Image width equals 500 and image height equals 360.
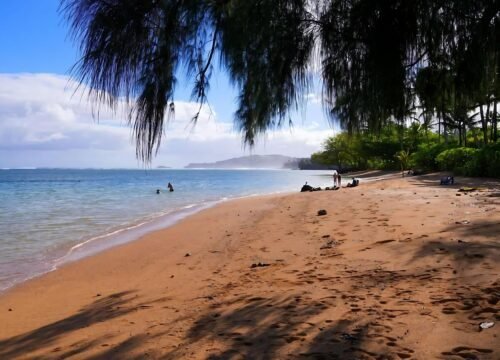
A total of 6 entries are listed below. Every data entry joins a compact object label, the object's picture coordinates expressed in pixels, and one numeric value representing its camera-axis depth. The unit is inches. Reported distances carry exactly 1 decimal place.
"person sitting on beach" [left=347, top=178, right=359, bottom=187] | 1004.2
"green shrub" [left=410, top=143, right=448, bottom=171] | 1237.7
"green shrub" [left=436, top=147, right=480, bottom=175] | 877.8
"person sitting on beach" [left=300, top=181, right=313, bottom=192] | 986.0
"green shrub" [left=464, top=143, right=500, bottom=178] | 794.2
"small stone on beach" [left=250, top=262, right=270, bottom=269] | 247.0
